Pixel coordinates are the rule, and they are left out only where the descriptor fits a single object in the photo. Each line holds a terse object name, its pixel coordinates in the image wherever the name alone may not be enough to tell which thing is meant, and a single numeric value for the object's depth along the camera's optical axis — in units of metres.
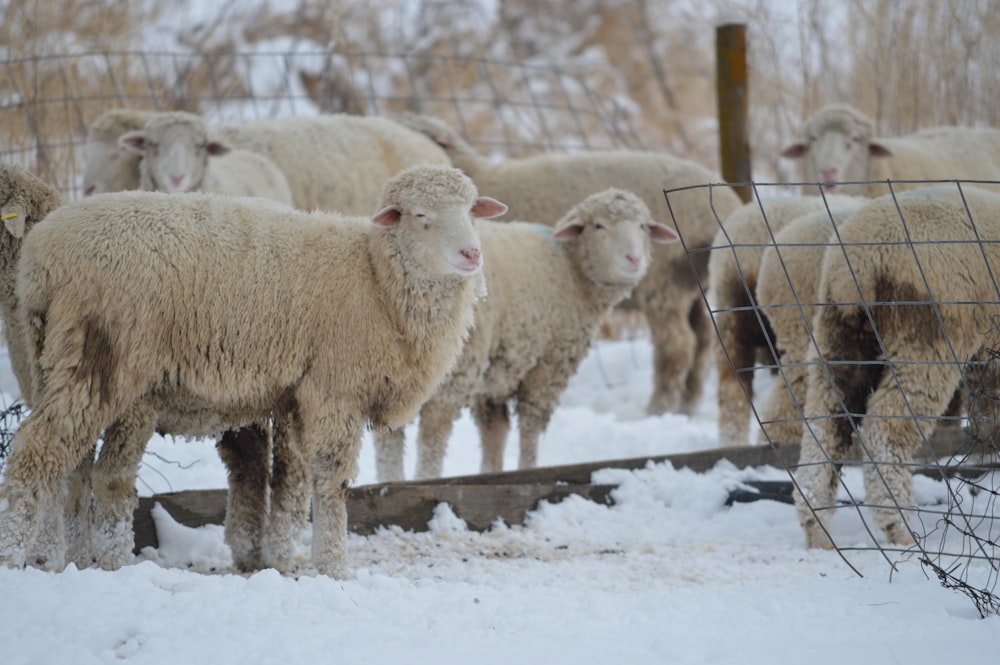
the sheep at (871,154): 17.89
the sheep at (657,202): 17.81
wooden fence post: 19.70
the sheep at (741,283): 13.90
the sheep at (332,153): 17.42
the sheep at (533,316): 12.66
